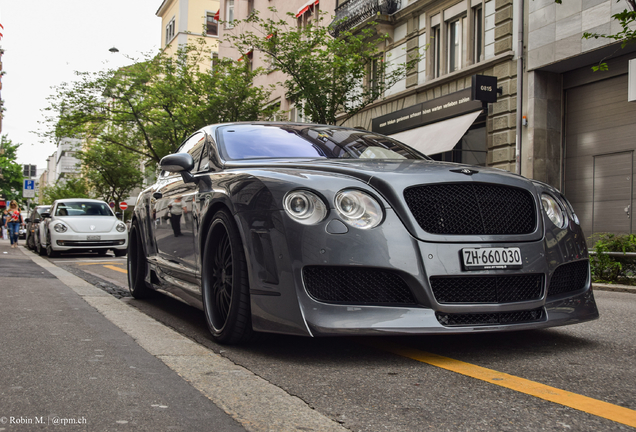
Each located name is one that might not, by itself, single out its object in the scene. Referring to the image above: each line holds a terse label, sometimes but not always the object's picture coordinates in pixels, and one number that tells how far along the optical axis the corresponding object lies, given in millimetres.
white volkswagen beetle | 16906
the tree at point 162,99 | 25688
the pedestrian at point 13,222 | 25031
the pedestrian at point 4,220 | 46047
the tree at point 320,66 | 19750
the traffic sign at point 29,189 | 40750
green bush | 9921
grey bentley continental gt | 3312
